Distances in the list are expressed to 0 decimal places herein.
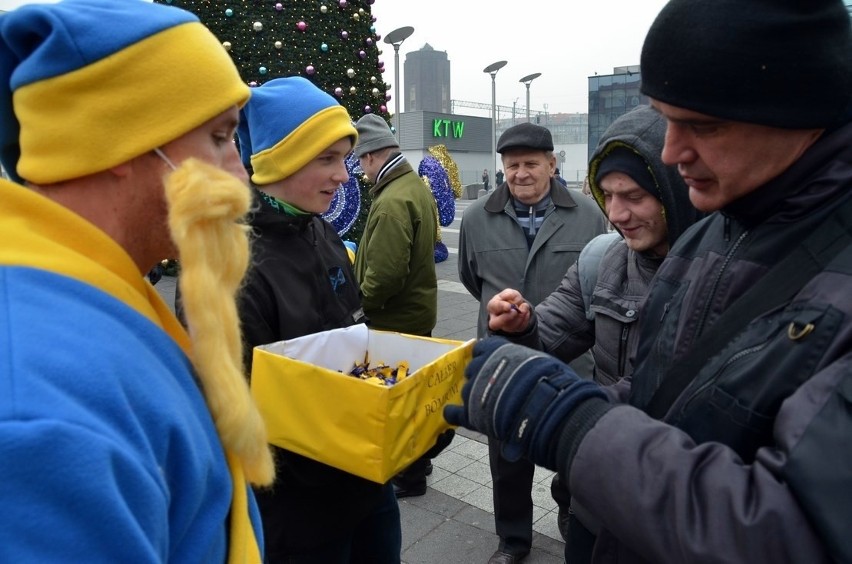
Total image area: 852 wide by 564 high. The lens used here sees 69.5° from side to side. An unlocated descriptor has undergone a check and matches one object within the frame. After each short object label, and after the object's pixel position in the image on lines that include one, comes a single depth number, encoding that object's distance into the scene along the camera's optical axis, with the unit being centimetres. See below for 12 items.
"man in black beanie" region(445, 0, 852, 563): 92
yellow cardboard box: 166
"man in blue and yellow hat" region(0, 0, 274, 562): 71
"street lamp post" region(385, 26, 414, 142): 1570
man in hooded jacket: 196
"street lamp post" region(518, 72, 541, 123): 2852
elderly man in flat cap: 308
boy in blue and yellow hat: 195
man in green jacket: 374
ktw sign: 4156
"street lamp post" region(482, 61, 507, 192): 2400
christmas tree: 507
